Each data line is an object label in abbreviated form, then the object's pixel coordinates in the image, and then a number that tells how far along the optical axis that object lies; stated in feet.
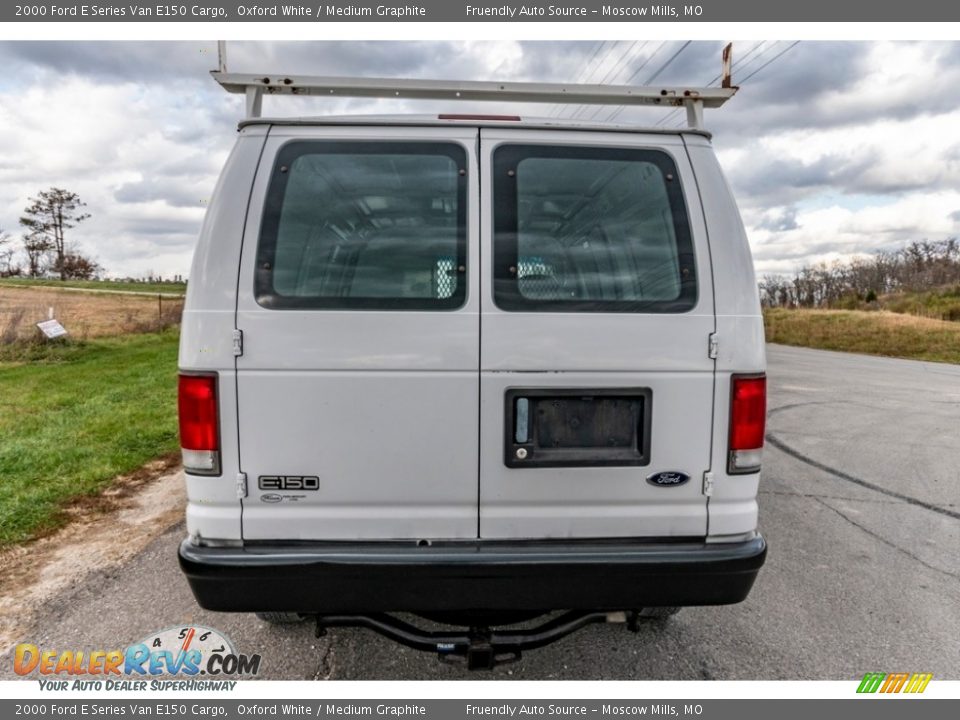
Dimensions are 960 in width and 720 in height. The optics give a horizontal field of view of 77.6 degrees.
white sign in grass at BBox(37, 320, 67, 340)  46.44
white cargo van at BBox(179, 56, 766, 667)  7.41
